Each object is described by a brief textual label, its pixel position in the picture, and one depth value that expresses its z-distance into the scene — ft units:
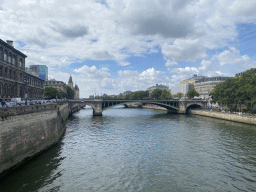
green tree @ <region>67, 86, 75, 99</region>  475.52
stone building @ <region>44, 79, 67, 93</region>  448.24
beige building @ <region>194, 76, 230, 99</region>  459.73
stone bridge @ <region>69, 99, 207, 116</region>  247.29
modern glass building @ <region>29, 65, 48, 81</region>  501.27
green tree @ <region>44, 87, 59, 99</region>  286.05
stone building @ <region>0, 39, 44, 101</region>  120.26
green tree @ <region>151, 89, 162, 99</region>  514.44
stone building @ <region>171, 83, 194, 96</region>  572.51
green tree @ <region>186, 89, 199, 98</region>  396.37
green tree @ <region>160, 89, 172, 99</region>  468.75
